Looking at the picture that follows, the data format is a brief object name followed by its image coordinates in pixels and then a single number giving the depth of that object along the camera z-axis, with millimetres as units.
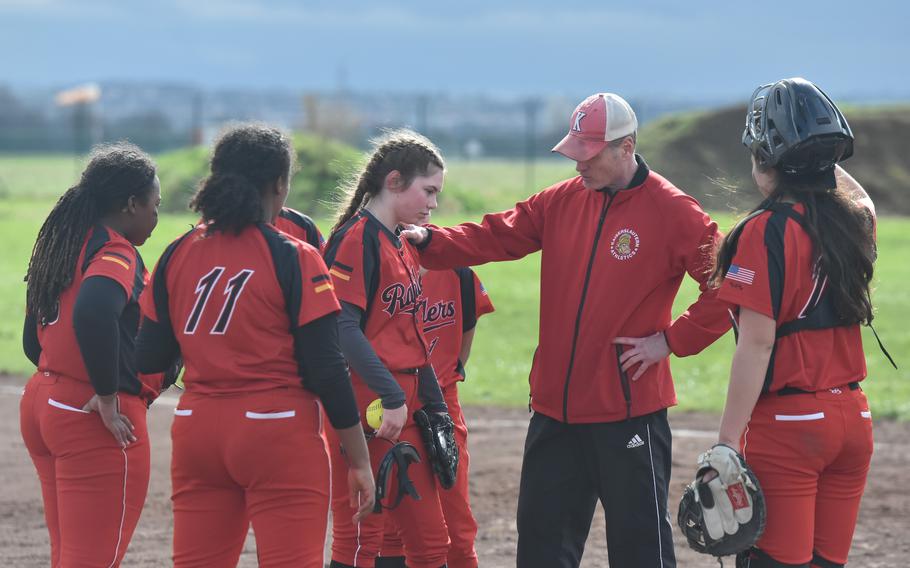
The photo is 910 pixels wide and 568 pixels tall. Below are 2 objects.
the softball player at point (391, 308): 8711
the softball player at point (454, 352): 9625
